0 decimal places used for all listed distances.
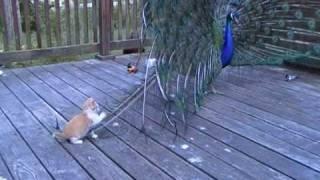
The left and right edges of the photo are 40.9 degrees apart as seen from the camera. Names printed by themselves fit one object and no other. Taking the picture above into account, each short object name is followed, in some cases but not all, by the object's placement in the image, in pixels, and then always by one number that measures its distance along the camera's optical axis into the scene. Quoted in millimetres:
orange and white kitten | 2602
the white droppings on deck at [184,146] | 2581
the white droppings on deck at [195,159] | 2391
